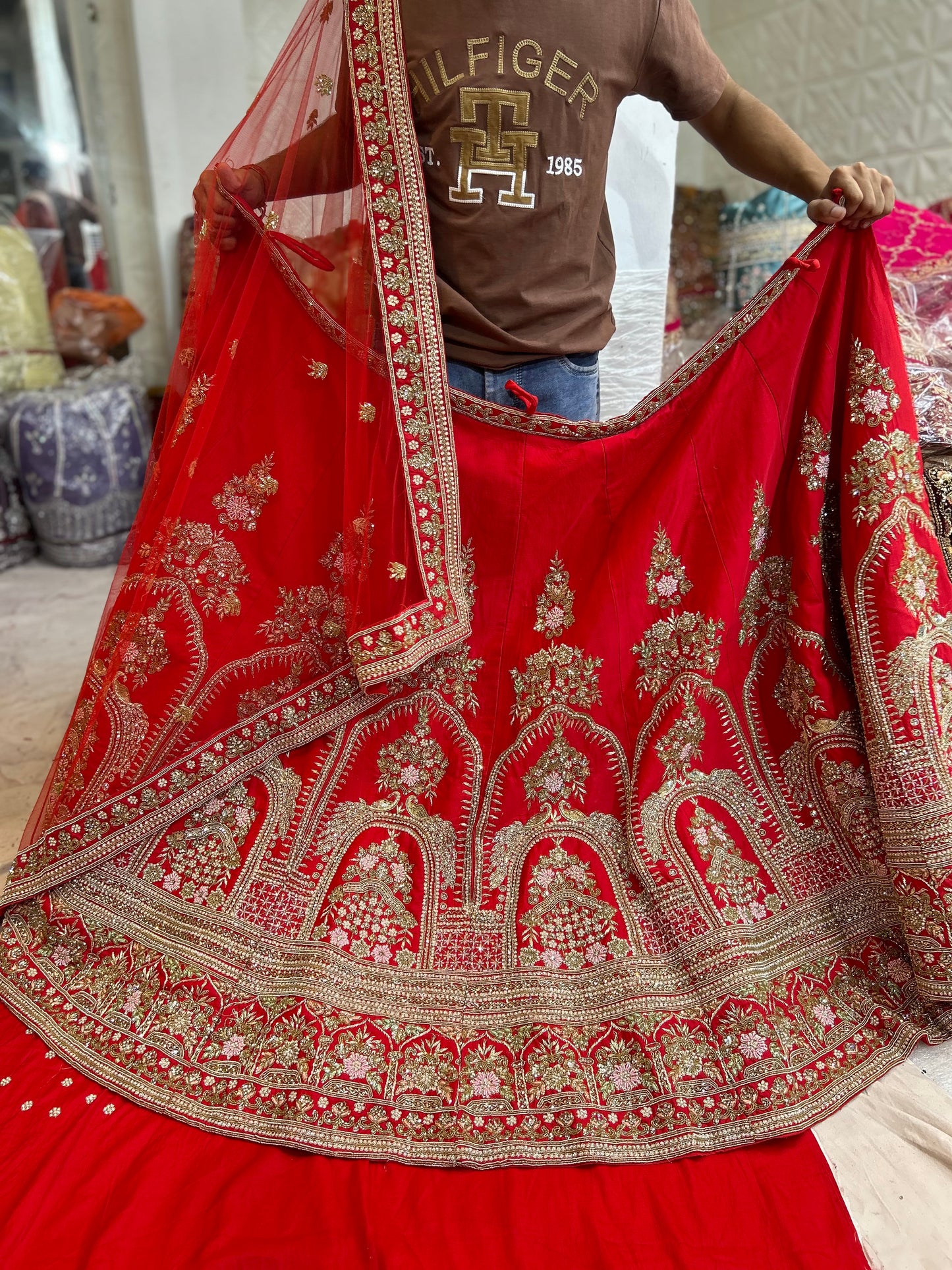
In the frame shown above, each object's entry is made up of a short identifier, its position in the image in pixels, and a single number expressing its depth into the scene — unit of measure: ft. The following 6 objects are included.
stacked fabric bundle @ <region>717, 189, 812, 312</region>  10.96
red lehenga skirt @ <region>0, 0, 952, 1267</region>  3.36
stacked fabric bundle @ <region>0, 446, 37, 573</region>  10.71
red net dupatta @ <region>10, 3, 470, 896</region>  3.96
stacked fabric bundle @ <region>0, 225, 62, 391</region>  11.10
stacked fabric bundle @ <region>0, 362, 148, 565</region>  10.53
